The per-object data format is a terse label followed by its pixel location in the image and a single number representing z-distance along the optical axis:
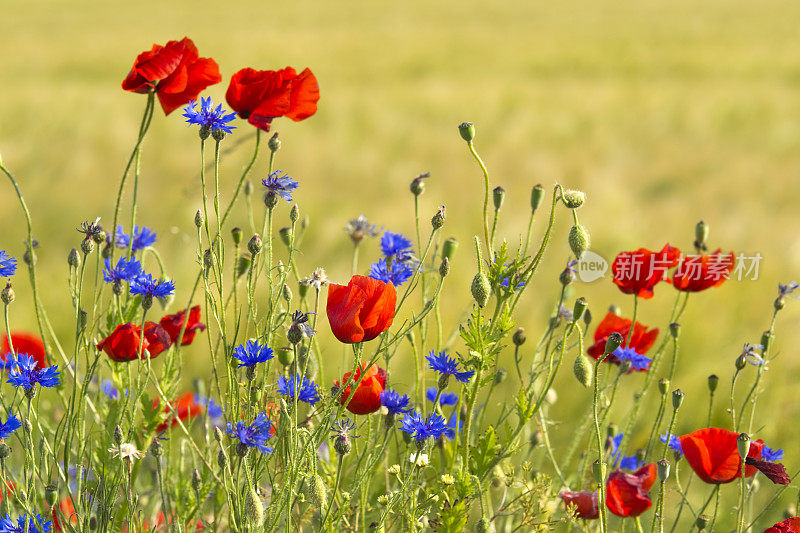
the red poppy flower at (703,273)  3.76
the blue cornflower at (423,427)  3.58
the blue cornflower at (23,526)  3.61
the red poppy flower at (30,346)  3.76
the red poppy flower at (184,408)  3.78
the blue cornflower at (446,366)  3.60
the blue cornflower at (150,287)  3.60
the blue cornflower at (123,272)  3.68
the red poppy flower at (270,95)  3.64
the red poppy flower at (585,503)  3.66
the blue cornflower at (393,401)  3.62
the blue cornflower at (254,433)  3.55
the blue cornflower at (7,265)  3.62
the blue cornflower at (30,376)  3.58
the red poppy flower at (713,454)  3.61
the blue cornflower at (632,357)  3.71
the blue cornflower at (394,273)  3.67
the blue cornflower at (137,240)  3.77
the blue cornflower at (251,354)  3.56
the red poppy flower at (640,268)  3.71
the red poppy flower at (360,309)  3.55
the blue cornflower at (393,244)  3.73
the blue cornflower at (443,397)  3.75
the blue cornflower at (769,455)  3.68
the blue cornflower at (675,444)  3.71
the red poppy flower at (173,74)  3.62
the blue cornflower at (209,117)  3.60
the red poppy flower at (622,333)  3.73
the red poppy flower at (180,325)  3.69
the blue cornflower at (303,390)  3.60
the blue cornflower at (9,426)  3.58
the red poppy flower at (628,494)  3.62
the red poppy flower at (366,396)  3.59
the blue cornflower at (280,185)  3.62
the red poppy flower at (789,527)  3.59
